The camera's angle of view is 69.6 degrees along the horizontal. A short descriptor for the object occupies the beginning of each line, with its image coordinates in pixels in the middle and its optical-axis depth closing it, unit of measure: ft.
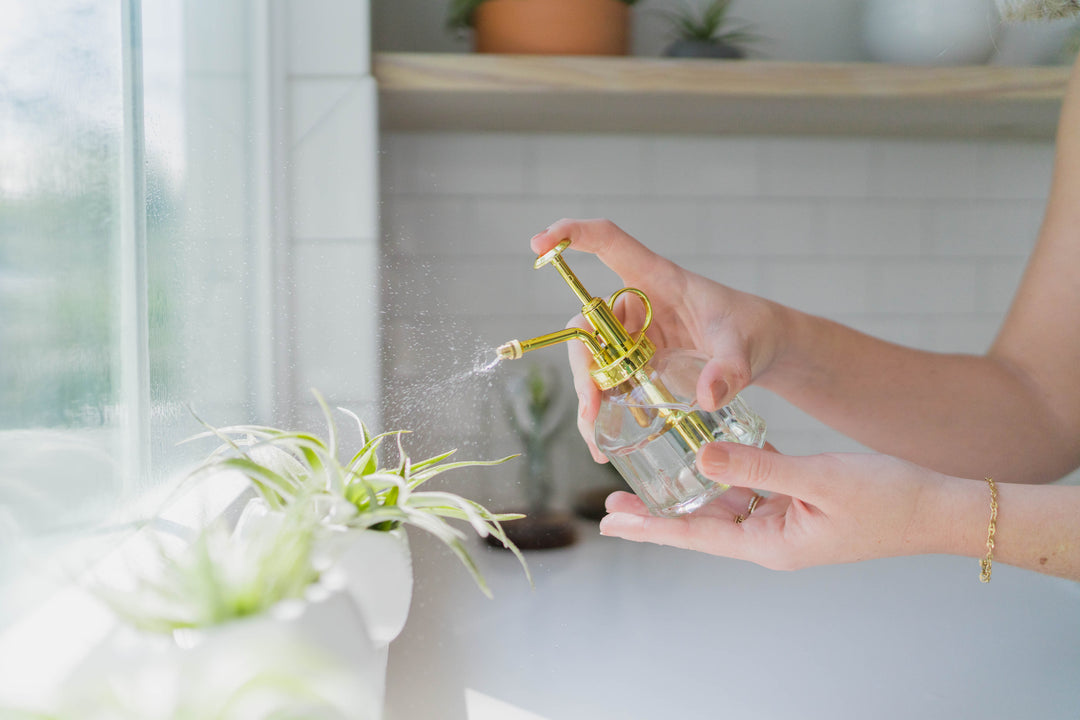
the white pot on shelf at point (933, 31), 2.46
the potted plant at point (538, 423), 2.57
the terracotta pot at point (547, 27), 2.27
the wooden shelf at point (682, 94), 2.20
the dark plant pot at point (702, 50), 2.45
